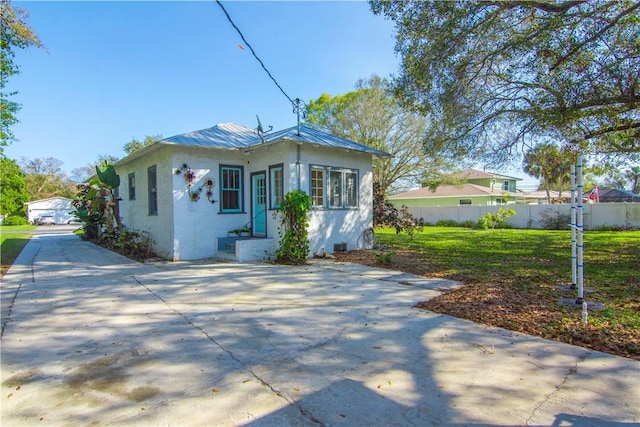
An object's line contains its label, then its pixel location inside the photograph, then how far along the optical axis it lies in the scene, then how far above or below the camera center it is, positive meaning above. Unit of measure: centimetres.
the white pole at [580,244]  486 -58
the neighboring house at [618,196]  3120 +57
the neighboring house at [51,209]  4573 -2
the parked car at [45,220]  4384 -140
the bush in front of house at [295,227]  920 -55
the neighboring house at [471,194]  3197 +101
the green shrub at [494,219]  2107 -91
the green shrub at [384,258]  905 -138
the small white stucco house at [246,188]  998 +56
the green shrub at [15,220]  4200 -134
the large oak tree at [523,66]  794 +347
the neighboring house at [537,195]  3914 +86
